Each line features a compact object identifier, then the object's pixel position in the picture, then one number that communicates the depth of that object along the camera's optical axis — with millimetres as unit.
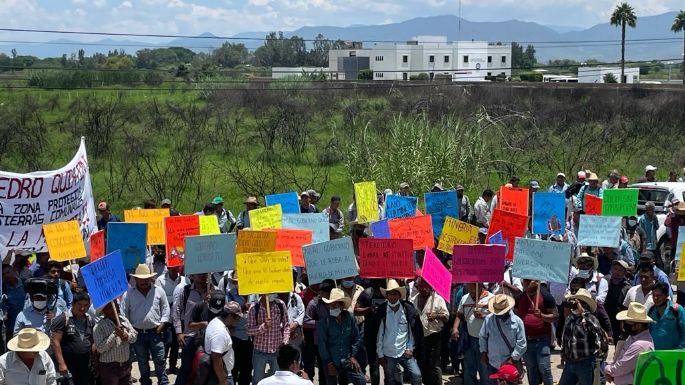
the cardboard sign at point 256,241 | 10891
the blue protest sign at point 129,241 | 11880
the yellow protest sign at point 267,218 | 13155
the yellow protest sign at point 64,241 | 11672
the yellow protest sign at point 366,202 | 15234
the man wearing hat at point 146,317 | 10312
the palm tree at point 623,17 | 86406
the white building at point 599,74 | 112525
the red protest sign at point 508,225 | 12719
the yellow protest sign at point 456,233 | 12172
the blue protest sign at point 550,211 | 14875
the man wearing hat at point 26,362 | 8281
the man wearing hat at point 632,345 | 8445
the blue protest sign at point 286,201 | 14727
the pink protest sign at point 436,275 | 10062
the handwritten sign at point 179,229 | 12281
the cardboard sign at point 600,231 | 13115
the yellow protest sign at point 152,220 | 13391
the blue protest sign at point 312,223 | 13328
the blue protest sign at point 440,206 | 15453
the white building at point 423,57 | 114312
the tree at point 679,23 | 81812
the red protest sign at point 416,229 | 12484
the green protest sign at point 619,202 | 14812
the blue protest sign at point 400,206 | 15117
